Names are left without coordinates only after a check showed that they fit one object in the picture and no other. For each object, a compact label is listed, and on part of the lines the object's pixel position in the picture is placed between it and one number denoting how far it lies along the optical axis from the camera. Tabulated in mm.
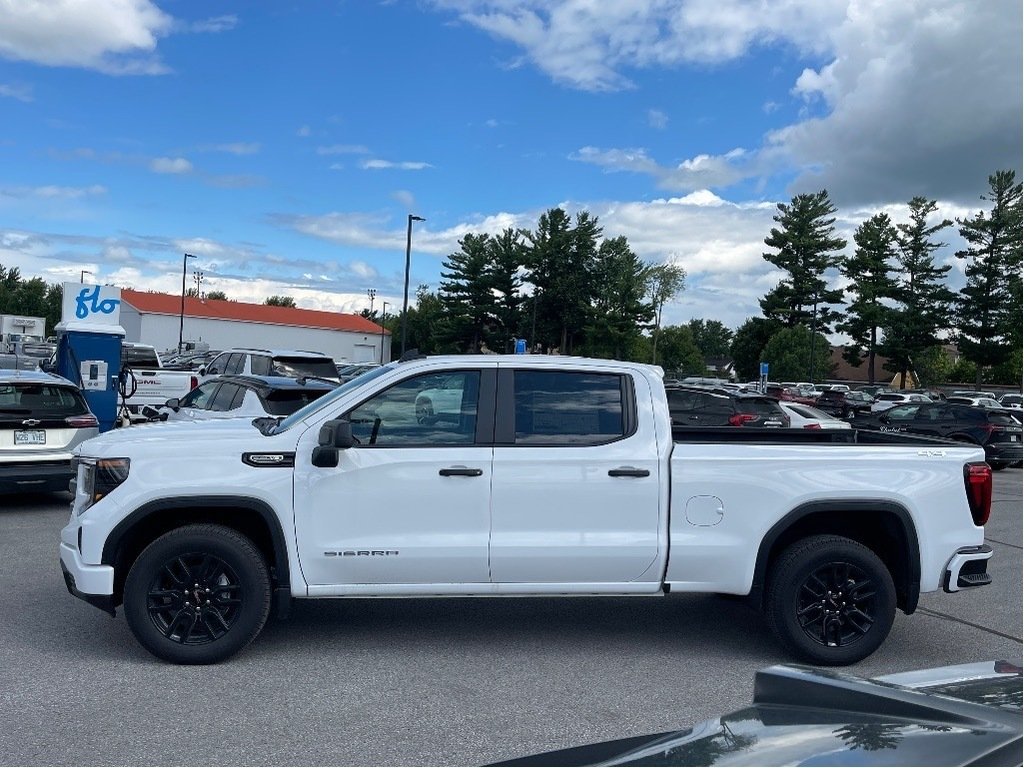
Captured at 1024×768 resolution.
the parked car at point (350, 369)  31609
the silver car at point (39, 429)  10281
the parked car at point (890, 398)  41500
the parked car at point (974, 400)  41094
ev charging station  16703
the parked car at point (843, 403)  36578
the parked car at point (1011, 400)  47688
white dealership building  93875
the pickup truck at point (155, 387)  20484
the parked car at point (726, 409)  18312
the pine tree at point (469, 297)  68750
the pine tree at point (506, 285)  69000
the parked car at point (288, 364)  17391
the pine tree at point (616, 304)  65512
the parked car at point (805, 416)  18667
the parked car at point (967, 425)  21859
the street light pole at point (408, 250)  38375
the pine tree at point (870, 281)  66875
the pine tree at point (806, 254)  69250
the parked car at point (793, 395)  41728
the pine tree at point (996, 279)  57375
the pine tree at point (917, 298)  63219
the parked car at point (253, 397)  11234
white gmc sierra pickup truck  5496
